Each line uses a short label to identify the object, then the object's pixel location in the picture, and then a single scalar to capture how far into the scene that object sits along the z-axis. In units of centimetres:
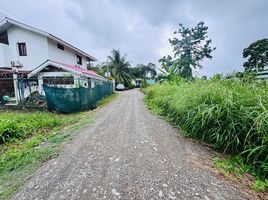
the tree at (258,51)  2802
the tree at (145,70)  5238
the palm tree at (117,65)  3394
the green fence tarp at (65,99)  760
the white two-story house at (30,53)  1237
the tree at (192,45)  2922
